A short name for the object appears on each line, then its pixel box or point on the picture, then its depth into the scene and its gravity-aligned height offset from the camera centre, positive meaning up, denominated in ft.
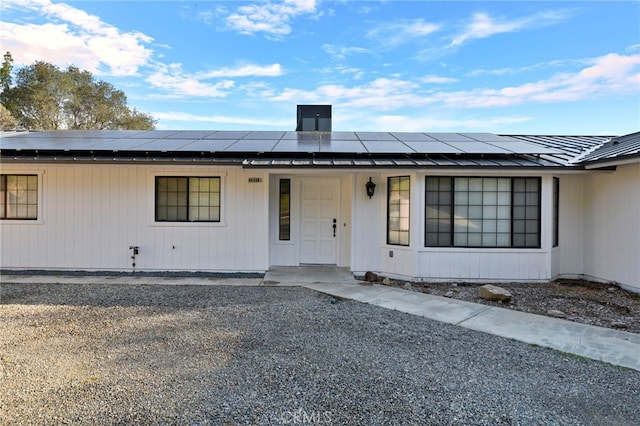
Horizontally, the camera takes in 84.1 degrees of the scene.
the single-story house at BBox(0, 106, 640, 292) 24.66 +0.49
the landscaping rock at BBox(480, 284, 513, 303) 20.29 -4.56
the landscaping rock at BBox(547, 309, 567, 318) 17.92 -5.01
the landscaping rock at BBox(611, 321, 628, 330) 16.30 -5.06
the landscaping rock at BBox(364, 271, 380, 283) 25.13 -4.43
